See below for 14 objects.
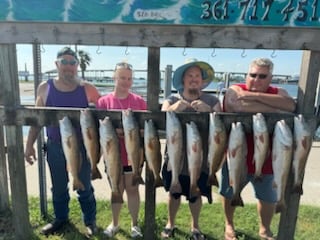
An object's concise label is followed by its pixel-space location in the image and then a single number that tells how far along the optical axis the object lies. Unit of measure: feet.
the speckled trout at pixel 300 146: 6.07
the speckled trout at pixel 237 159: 6.21
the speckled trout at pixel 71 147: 6.48
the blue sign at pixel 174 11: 5.95
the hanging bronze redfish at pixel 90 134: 6.35
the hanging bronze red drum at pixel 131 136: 6.26
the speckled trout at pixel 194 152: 6.21
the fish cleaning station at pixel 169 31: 5.99
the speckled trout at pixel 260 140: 6.12
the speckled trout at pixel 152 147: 6.29
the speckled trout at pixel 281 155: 6.08
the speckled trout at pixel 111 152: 6.31
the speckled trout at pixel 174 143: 6.19
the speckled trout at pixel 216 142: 6.19
